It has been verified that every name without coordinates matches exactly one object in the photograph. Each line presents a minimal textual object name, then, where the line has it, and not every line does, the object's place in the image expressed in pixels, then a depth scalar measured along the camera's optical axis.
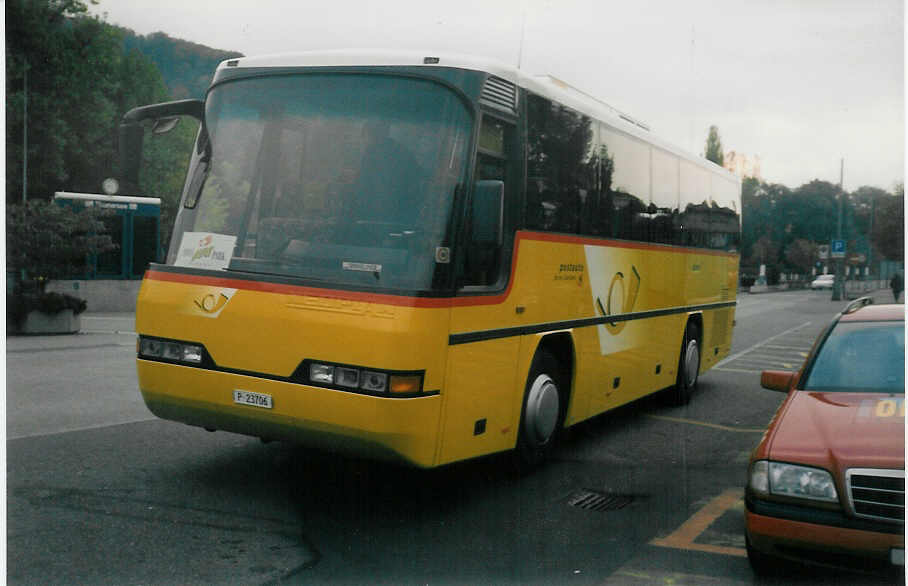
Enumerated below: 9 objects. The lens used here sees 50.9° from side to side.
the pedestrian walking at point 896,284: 21.42
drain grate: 6.42
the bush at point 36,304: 18.17
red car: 4.43
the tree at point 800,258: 44.61
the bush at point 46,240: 18.95
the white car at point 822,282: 49.67
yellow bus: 5.59
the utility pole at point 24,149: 14.18
